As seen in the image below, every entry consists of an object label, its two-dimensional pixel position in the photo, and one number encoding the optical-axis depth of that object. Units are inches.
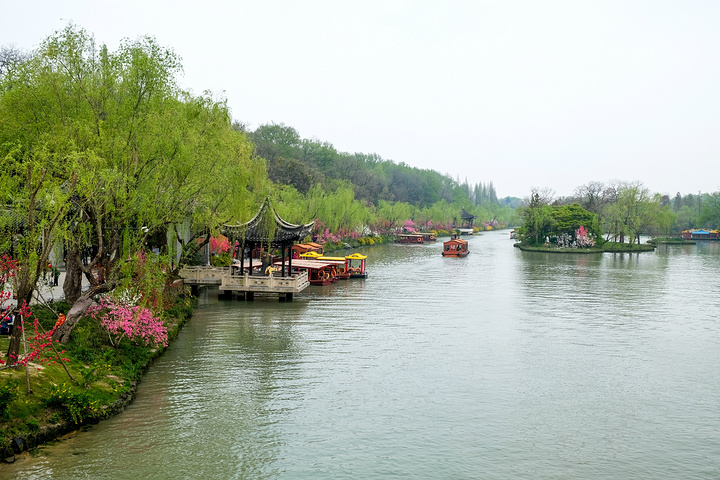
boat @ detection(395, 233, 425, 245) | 3671.3
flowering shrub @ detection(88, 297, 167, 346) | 682.2
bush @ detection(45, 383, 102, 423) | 509.0
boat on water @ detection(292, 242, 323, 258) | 1864.9
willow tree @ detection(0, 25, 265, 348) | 650.8
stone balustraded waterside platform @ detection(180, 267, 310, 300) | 1168.2
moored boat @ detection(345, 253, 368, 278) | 1642.5
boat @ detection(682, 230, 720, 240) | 4202.8
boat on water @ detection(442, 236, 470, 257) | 2536.9
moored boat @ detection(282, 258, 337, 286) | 1478.8
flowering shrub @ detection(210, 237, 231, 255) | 1499.8
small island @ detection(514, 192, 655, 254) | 2965.1
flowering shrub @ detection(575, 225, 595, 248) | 2950.3
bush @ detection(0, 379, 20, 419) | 457.4
